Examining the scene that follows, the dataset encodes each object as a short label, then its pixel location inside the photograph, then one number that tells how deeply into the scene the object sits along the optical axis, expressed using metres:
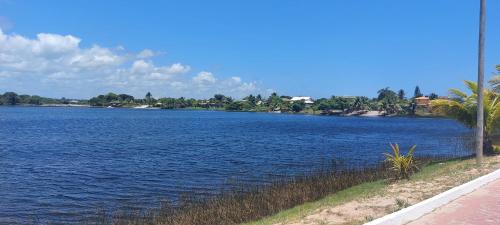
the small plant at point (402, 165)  17.59
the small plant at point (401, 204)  10.79
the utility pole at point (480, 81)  17.08
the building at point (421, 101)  164.88
